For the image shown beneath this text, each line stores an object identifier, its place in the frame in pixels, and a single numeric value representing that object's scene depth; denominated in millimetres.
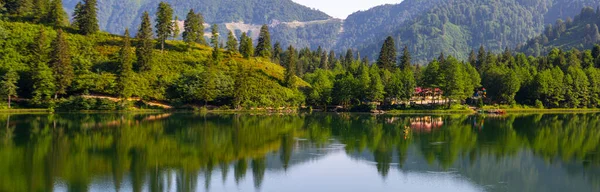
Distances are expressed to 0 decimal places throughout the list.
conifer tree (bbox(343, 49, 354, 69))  193000
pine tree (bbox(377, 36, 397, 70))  153500
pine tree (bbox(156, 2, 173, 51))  134000
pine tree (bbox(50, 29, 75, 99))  106375
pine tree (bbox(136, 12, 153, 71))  122500
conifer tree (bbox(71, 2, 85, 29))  132875
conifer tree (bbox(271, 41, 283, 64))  193350
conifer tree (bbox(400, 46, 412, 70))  158750
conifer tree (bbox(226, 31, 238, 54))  145000
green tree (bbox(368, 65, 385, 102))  123312
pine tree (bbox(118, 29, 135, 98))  111438
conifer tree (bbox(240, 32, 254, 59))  142500
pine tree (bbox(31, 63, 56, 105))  103375
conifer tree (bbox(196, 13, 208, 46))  143725
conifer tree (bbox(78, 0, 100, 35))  132000
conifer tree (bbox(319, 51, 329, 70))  191275
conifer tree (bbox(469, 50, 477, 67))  170125
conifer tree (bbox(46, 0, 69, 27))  132500
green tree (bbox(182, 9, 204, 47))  139125
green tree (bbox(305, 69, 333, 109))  129250
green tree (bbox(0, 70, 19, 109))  99000
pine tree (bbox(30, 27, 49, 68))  109875
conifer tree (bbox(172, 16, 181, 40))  134738
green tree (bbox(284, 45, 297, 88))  134125
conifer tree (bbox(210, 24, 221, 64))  134125
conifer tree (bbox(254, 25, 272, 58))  154250
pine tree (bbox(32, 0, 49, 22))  130875
